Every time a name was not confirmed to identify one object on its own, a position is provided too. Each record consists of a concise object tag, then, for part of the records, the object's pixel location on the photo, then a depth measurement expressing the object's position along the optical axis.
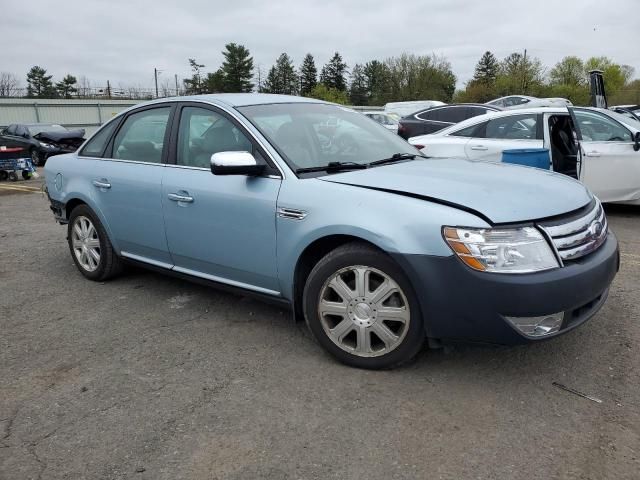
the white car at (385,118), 20.00
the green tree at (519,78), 66.62
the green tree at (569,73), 77.69
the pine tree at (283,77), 82.00
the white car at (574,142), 6.98
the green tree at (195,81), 68.50
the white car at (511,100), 24.59
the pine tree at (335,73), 85.62
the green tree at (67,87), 69.31
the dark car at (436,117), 11.72
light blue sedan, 2.72
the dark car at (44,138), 18.53
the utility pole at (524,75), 66.44
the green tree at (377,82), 72.56
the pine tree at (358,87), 81.75
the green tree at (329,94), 69.07
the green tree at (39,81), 70.62
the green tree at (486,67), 91.69
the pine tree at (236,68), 71.00
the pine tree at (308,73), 86.31
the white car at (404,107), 28.03
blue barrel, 6.49
